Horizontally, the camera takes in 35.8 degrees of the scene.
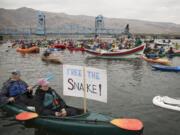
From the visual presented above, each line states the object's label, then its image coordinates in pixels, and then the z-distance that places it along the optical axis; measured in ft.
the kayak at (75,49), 166.09
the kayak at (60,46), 177.31
